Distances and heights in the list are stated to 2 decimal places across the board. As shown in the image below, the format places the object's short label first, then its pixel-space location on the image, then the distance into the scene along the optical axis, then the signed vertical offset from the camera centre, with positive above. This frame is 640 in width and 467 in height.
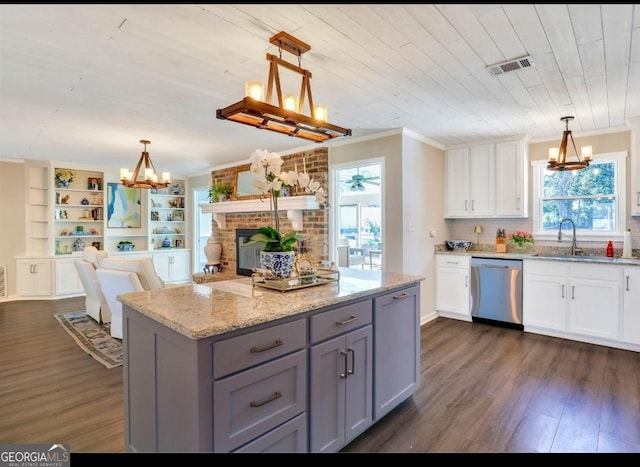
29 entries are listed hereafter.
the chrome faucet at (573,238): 4.29 -0.10
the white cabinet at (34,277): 6.04 -0.74
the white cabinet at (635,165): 3.70 +0.68
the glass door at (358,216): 4.81 +0.22
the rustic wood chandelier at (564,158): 3.47 +0.73
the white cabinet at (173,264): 7.40 -0.68
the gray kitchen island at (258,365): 1.41 -0.63
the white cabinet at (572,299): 3.63 -0.76
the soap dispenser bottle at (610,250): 4.04 -0.23
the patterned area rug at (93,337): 3.34 -1.16
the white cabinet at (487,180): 4.47 +0.67
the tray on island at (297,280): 2.08 -0.31
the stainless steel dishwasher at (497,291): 4.22 -0.75
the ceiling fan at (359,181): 4.80 +0.70
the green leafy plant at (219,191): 6.37 +0.76
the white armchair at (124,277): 3.54 -0.45
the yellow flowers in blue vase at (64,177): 6.39 +1.04
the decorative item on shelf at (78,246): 6.55 -0.23
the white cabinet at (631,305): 3.49 -0.76
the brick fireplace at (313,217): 4.86 +0.23
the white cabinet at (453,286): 4.59 -0.74
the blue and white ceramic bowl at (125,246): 7.05 -0.26
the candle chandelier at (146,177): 4.68 +0.76
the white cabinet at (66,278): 6.16 -0.79
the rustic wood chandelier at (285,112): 1.89 +0.67
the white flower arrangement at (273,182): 2.01 +0.30
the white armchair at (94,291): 4.33 -0.73
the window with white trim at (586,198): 4.12 +0.39
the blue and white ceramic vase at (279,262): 2.14 -0.18
